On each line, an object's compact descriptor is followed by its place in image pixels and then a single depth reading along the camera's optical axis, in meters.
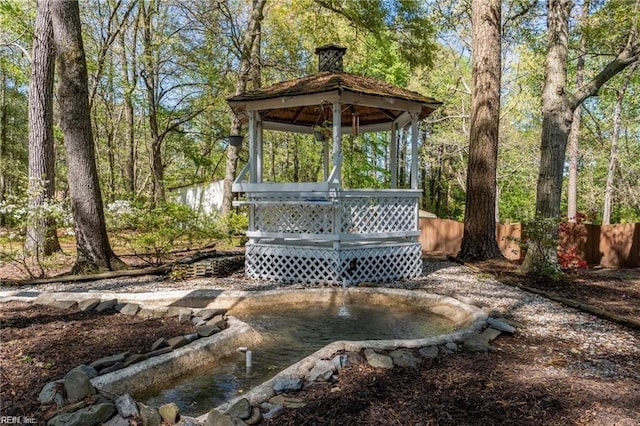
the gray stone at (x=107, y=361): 2.96
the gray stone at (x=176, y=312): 4.44
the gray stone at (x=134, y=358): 3.06
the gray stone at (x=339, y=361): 3.07
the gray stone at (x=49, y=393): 2.47
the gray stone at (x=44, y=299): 4.75
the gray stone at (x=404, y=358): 3.17
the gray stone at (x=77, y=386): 2.51
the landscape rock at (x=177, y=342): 3.46
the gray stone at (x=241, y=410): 2.34
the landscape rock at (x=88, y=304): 4.58
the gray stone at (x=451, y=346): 3.52
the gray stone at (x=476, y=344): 3.51
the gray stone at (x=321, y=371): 2.87
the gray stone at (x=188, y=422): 2.24
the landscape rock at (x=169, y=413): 2.30
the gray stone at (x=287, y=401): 2.51
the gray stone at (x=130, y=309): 4.54
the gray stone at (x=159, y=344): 3.39
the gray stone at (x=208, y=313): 4.31
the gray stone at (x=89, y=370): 2.83
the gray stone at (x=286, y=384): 2.68
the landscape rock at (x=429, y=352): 3.33
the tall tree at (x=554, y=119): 6.62
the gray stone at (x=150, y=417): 2.25
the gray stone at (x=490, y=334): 3.79
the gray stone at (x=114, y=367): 2.92
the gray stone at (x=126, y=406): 2.32
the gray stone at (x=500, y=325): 4.00
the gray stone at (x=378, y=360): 3.13
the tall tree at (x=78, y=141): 6.48
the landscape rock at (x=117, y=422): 2.22
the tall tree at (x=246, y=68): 11.66
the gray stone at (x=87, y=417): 2.17
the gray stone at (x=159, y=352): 3.23
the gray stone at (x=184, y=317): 4.27
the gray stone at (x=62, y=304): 4.65
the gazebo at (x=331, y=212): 6.75
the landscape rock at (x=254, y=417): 2.32
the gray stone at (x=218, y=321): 4.14
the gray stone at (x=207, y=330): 3.81
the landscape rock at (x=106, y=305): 4.59
